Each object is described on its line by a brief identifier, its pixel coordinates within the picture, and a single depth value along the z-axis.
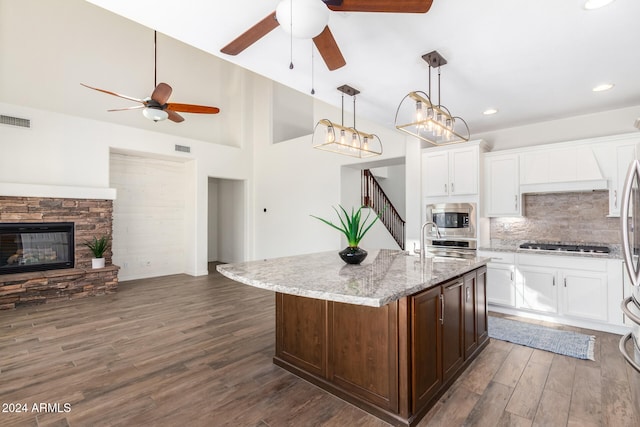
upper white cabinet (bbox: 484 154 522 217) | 4.31
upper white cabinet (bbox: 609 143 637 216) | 3.54
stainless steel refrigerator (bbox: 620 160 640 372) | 1.66
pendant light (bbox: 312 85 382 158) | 3.36
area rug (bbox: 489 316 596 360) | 3.03
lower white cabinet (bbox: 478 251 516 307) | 4.09
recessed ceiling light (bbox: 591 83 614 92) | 3.18
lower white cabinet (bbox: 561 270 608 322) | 3.48
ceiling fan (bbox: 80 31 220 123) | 4.16
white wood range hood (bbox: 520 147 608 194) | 3.72
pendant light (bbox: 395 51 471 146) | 2.51
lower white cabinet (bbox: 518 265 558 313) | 3.79
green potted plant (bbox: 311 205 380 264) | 2.62
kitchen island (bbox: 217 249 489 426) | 1.91
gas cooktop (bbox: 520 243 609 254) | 3.72
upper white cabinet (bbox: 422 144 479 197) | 4.47
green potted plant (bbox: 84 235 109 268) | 5.36
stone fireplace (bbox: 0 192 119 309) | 4.64
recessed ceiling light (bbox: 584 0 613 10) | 1.93
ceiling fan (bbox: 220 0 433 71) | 1.53
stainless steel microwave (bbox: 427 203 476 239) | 4.50
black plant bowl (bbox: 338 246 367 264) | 2.62
